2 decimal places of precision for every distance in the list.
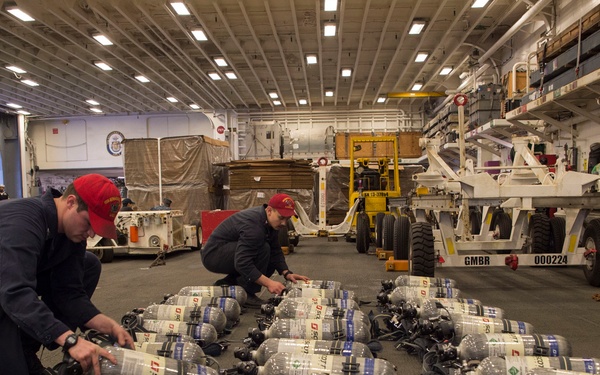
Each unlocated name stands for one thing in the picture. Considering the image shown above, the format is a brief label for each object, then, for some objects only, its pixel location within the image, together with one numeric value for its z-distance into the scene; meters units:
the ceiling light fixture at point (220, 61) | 13.96
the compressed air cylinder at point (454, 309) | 3.94
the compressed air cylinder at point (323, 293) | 4.71
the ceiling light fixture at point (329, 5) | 9.88
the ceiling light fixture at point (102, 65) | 13.97
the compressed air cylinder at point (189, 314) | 4.08
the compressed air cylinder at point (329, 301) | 4.26
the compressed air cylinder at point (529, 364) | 2.66
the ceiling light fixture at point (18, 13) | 9.50
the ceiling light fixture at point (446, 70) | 15.90
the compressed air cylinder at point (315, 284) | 4.91
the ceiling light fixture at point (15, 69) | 13.86
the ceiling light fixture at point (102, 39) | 11.64
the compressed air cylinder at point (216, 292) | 4.95
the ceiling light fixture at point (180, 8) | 9.82
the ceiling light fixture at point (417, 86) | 17.68
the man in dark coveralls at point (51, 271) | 2.08
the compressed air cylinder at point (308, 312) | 3.93
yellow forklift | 10.06
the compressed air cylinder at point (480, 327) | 3.51
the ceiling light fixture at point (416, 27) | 11.26
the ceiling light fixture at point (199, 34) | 11.59
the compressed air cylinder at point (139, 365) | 2.42
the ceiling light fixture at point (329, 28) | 11.23
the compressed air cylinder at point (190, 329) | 3.75
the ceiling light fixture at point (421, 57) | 13.95
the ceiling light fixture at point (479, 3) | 10.16
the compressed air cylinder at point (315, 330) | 3.57
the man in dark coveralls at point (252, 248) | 4.75
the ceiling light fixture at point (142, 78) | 15.70
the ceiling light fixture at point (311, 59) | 14.13
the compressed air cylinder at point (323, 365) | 2.71
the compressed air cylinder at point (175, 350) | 3.15
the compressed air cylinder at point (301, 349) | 3.12
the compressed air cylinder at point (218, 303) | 4.46
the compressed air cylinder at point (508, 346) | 3.09
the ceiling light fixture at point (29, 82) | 15.59
